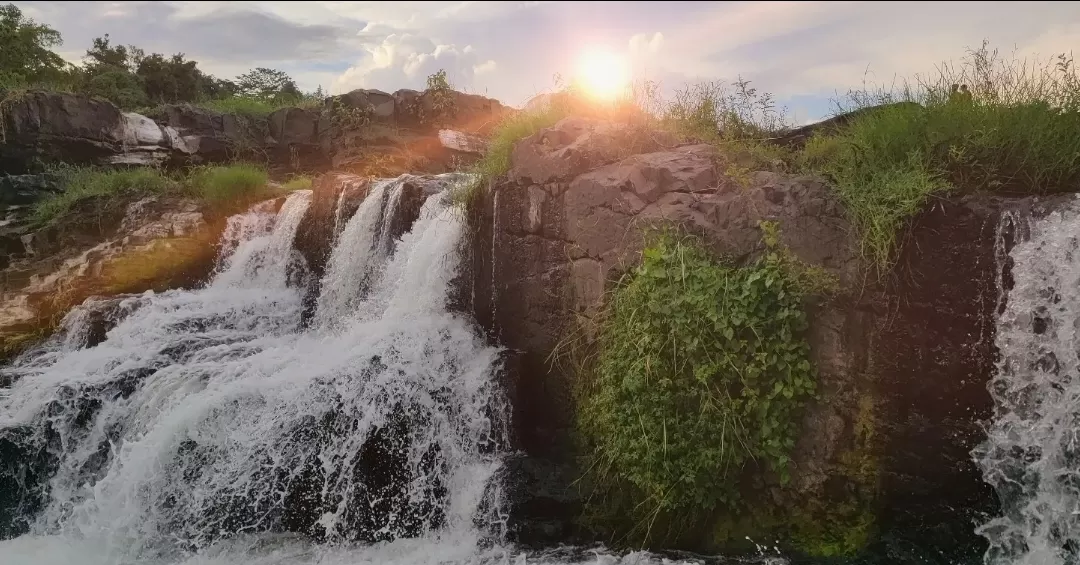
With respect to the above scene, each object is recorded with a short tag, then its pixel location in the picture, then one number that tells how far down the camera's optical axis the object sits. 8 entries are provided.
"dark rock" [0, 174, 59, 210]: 11.92
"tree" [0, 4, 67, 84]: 15.10
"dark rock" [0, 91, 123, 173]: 11.95
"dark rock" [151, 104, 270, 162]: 14.75
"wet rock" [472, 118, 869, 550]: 4.09
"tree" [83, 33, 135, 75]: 20.98
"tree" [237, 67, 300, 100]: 25.04
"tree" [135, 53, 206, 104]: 20.58
